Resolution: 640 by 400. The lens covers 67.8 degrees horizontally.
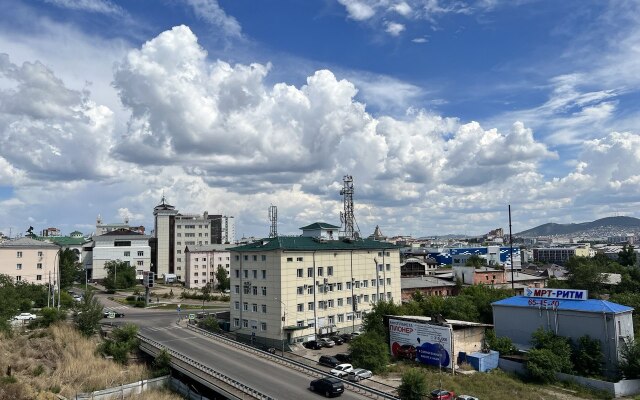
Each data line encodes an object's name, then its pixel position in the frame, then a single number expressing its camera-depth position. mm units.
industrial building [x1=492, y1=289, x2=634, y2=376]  49906
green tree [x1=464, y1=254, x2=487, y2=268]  136325
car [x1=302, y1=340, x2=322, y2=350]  62938
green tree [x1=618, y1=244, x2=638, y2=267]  160125
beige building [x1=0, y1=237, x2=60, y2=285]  104625
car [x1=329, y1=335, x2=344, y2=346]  65875
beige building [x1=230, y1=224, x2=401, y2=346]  65250
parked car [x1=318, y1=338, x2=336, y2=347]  63688
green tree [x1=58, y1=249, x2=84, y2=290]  115188
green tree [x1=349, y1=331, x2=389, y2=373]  51031
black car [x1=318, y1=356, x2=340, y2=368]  52500
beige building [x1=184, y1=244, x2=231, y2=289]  147250
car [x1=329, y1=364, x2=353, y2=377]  47719
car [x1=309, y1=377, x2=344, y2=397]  39406
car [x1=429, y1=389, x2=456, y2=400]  39147
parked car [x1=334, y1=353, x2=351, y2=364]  53575
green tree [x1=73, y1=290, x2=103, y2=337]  66062
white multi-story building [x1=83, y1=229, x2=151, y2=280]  151625
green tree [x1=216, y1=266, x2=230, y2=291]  128125
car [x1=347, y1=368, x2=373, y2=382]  47666
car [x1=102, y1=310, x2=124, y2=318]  84112
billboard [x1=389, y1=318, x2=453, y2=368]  51625
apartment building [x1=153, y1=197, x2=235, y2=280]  164750
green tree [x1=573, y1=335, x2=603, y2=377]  49156
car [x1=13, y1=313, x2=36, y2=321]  73488
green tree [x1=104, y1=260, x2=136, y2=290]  123494
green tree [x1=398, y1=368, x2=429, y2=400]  38812
